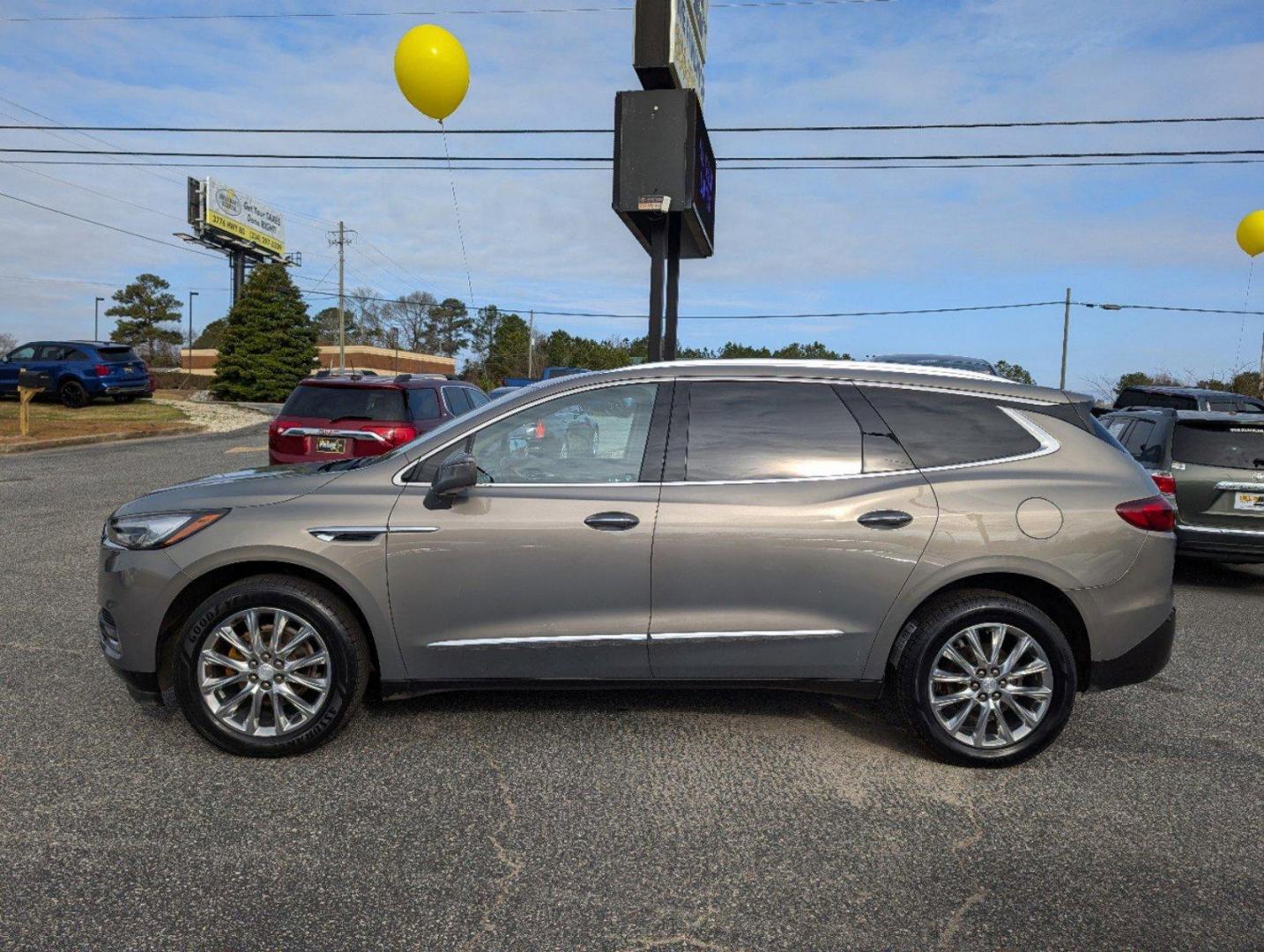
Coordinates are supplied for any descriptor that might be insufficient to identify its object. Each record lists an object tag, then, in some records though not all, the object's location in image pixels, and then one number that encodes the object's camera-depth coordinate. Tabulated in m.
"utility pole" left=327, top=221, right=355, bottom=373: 58.91
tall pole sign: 13.45
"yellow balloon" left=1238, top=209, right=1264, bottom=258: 19.21
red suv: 9.38
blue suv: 27.67
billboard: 63.12
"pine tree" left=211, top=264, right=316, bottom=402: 46.75
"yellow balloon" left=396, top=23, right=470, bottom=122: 12.05
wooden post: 20.88
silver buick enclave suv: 4.10
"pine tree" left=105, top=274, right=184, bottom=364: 78.38
